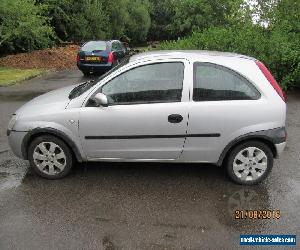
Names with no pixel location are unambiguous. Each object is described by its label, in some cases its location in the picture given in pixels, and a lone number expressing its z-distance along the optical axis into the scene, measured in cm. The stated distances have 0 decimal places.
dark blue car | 1017
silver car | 311
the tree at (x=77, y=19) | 1735
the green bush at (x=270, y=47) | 654
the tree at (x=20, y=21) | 1095
